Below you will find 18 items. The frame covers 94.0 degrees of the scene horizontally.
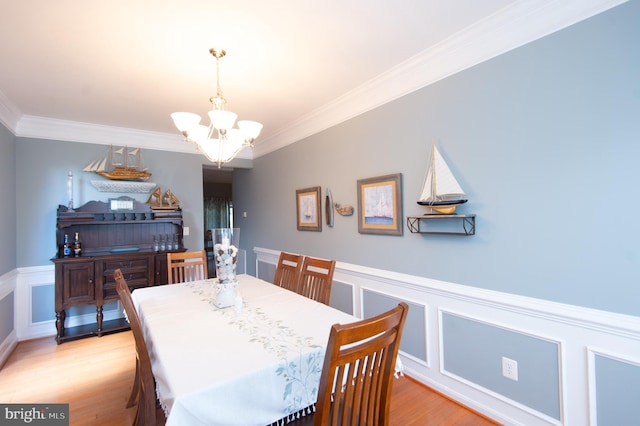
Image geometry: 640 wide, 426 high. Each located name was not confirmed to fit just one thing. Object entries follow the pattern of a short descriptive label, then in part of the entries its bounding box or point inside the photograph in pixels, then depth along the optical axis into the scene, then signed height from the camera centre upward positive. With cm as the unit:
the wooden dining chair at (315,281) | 208 -48
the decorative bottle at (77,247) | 338 -27
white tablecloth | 100 -55
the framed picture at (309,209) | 338 +10
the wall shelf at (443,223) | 196 -7
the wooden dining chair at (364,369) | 91 -52
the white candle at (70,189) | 346 +40
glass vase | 184 -20
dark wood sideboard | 322 -37
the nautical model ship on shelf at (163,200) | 391 +28
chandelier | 184 +58
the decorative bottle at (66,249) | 334 -29
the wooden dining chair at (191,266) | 272 -43
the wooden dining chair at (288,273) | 240 -47
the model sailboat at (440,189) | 198 +17
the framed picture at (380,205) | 243 +9
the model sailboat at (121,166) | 362 +71
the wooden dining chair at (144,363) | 121 -59
